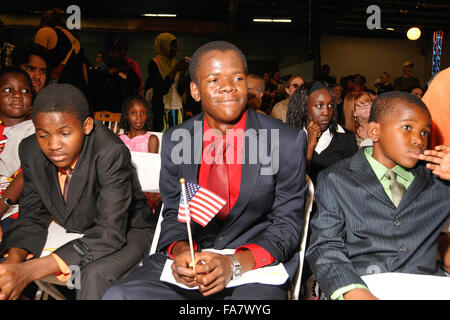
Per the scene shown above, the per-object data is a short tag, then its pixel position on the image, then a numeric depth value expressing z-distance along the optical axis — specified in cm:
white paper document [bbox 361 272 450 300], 160
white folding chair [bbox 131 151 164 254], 292
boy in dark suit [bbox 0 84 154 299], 202
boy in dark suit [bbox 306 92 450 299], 188
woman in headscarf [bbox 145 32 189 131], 668
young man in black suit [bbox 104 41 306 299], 199
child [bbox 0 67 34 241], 300
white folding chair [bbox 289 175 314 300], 204
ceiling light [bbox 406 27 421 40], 1273
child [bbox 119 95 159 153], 471
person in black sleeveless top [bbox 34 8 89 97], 438
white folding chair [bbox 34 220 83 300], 207
